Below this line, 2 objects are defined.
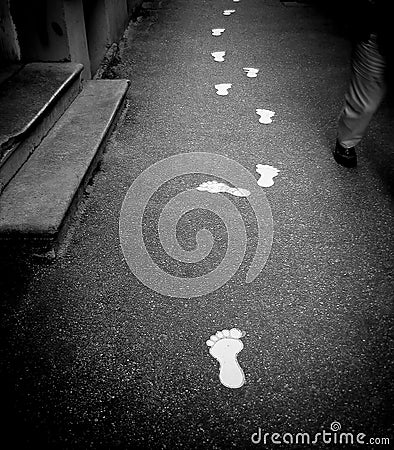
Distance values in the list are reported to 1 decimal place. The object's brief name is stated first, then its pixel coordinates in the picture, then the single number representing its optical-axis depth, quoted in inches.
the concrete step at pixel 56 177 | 90.7
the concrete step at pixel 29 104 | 103.1
